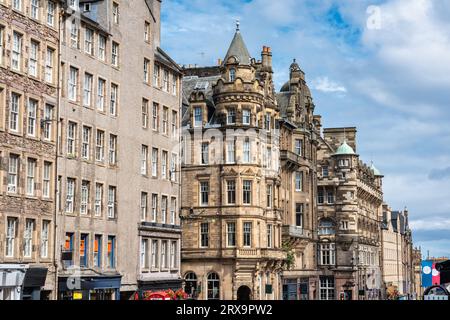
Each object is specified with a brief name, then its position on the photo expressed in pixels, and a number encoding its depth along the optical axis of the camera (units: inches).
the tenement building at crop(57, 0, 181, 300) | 1701.5
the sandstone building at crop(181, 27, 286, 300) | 2608.3
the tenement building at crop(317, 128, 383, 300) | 3961.6
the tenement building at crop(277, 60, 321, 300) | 3134.8
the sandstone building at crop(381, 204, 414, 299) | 5408.5
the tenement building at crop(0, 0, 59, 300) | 1466.5
